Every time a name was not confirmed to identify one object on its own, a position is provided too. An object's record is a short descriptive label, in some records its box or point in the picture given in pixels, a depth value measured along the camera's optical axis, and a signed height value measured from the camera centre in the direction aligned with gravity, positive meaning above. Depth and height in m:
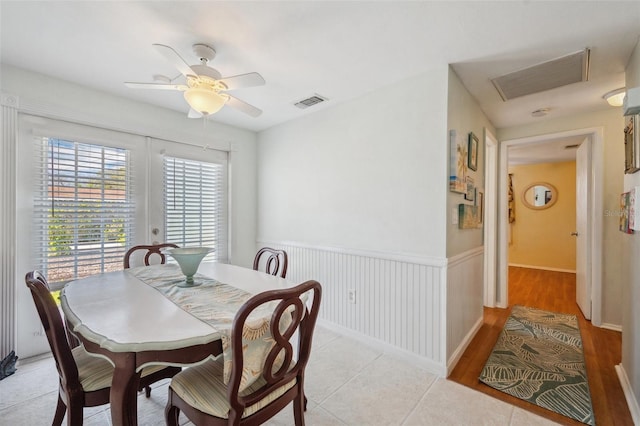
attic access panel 1.98 +1.11
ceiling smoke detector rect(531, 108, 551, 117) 2.92 +1.12
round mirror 5.80 +0.39
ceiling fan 1.65 +0.83
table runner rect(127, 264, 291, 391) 1.09 -0.48
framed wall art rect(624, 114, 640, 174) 1.65 +0.45
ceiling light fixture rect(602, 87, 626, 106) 2.37 +1.05
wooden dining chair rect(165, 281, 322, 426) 1.03 -0.72
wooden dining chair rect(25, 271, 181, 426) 1.15 -0.75
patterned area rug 1.81 -1.25
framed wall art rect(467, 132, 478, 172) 2.53 +0.59
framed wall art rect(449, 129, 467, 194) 2.15 +0.39
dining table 1.04 -0.48
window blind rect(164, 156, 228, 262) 3.07 +0.10
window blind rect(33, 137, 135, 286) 2.29 +0.03
